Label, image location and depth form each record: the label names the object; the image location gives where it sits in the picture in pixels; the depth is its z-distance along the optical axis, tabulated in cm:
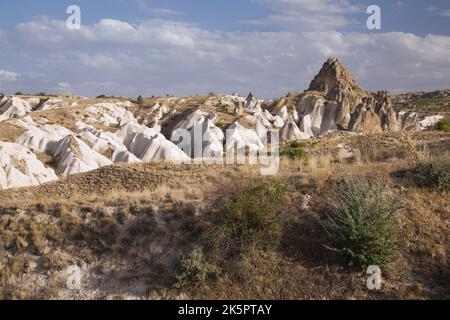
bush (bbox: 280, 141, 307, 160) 1794
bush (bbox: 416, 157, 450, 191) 1035
